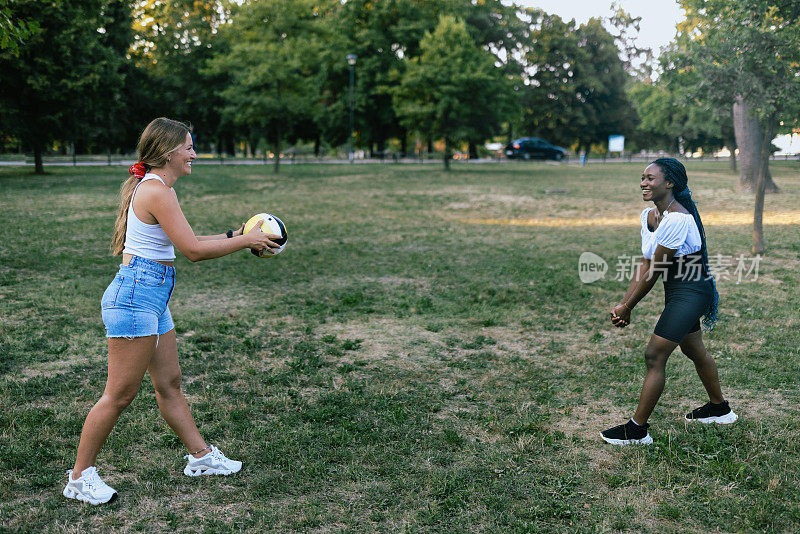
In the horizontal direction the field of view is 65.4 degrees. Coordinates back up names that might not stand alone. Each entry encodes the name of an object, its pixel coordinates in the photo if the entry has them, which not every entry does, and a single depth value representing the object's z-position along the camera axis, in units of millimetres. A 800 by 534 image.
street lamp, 40094
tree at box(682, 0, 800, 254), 10453
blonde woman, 3393
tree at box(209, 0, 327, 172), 31578
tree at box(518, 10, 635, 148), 57719
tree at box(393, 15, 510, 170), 32688
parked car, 49656
